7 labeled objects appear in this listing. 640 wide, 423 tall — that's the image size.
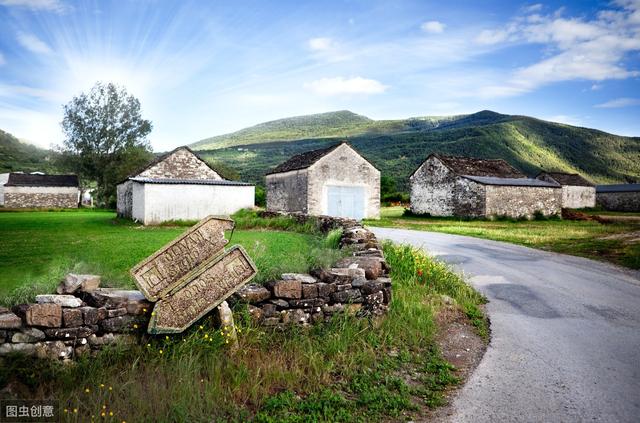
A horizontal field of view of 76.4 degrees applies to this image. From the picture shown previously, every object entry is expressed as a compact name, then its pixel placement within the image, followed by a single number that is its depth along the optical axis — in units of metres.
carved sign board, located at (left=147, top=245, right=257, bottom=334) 4.99
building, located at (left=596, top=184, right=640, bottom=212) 56.25
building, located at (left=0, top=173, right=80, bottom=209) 56.47
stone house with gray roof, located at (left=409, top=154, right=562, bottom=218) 34.38
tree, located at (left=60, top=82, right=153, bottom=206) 50.31
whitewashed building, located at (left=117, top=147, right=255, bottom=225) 24.50
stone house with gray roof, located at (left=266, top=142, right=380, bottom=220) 31.23
